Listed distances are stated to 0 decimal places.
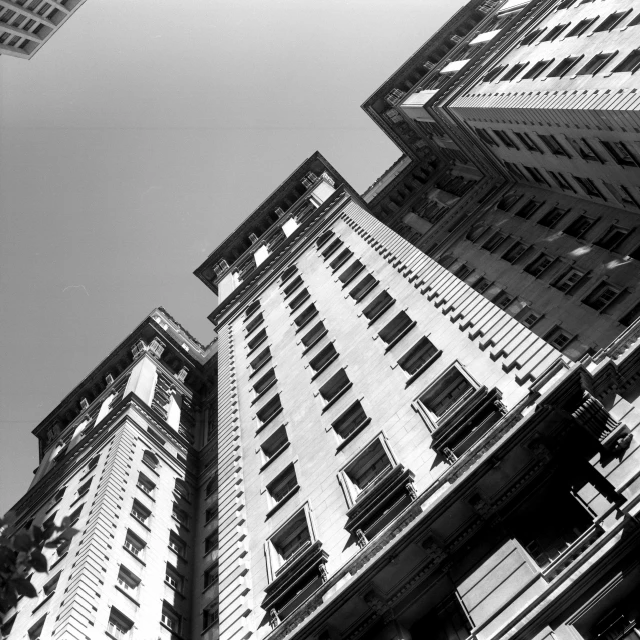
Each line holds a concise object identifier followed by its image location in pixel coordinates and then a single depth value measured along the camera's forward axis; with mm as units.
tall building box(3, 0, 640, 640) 20609
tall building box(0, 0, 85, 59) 58331
